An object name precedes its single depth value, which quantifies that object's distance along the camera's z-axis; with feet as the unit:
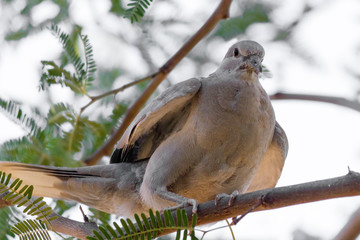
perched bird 19.88
